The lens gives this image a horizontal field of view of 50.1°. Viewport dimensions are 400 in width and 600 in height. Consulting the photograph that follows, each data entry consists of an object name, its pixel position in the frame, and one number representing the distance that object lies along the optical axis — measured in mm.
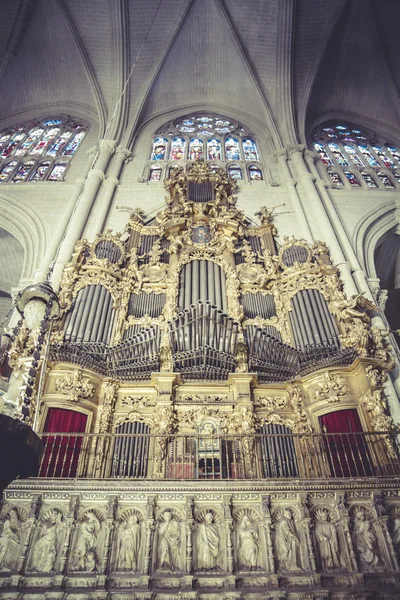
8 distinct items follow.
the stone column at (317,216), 12388
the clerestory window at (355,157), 17625
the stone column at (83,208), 12156
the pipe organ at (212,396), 6223
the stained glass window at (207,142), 19109
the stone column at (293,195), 14500
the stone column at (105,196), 14078
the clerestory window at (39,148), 17312
